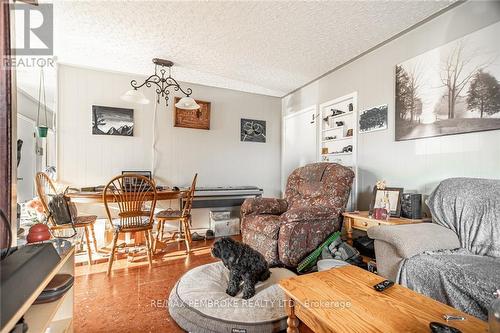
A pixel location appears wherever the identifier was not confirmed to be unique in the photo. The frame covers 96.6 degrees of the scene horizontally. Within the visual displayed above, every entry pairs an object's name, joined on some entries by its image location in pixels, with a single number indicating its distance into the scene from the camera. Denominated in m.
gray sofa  1.13
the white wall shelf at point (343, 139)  2.80
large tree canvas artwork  1.61
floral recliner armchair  1.99
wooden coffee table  0.81
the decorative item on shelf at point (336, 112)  2.93
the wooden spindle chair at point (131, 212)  2.23
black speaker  1.88
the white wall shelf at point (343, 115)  2.78
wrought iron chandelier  2.57
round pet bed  1.25
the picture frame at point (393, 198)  1.98
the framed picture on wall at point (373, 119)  2.36
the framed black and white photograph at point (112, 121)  3.07
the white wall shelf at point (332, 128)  2.93
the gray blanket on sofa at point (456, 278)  1.08
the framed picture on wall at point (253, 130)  3.95
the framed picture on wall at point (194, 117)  3.47
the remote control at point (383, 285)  1.06
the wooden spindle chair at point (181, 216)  2.64
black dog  1.52
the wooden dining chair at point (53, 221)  2.09
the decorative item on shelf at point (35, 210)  2.09
